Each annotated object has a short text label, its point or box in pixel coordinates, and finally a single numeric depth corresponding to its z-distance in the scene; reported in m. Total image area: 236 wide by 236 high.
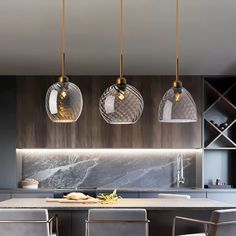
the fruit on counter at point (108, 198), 3.92
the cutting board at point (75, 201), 3.86
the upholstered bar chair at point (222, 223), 3.15
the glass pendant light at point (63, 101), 2.99
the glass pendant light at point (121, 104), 3.00
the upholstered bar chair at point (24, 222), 3.28
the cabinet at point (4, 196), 6.04
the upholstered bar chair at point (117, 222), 3.25
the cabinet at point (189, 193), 6.03
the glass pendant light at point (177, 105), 3.03
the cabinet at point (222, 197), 6.02
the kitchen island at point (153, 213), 3.63
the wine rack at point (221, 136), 6.66
